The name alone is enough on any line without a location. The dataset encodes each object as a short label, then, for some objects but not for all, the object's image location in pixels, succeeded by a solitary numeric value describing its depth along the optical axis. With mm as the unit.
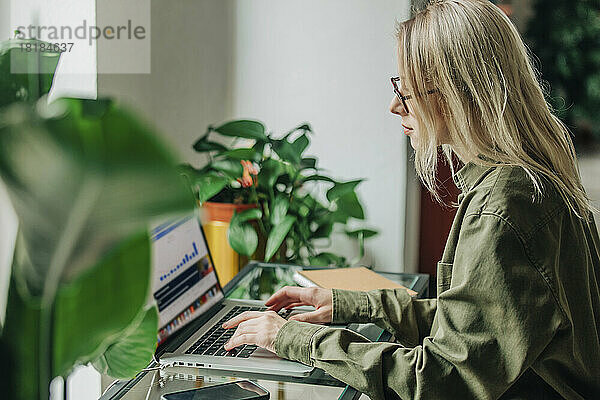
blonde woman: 1088
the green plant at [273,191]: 2209
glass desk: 1172
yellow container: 2221
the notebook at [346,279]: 1687
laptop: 1273
